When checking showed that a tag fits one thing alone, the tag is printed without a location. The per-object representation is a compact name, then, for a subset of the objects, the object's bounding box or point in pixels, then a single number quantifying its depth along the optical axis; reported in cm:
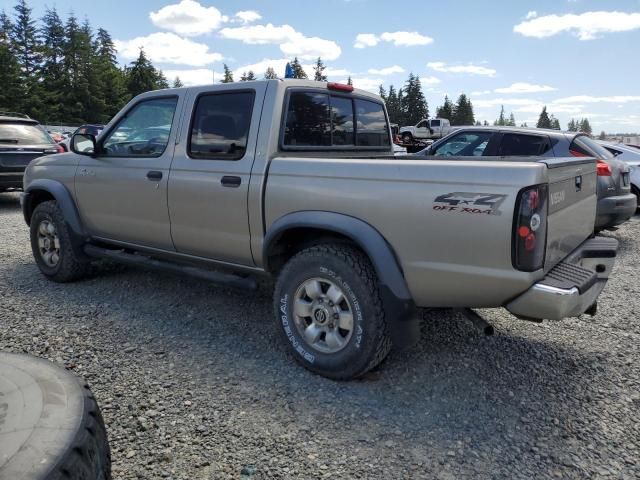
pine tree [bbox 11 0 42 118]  6681
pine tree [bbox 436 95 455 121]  9518
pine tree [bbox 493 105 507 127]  12336
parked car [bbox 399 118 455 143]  4809
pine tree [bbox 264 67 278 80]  7401
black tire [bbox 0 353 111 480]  172
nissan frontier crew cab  262
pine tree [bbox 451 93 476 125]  9388
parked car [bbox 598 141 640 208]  945
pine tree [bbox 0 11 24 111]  5759
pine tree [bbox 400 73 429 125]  8719
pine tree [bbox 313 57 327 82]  8420
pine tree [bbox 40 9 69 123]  6350
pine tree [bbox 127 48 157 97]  7881
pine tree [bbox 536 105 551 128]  11344
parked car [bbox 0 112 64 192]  980
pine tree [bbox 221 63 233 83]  9350
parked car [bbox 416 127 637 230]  682
